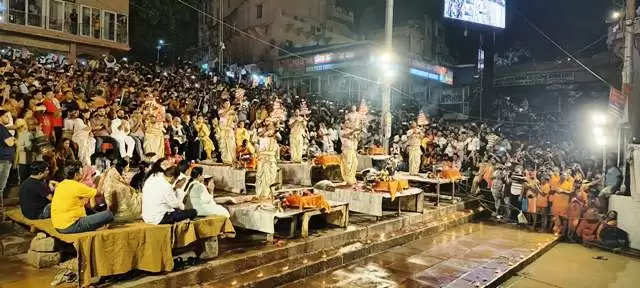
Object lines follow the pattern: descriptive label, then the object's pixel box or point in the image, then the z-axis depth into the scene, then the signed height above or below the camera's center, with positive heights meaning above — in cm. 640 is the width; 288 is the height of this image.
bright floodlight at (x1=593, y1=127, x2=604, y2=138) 1327 +48
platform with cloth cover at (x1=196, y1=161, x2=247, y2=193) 1180 -94
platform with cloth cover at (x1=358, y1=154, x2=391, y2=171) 1628 -65
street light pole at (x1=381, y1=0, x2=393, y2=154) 1552 +191
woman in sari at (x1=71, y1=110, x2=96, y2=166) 1010 -3
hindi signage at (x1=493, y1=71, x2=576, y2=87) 2675 +431
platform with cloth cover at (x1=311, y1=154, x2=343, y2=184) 1378 -79
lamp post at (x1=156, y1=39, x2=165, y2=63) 3082 +662
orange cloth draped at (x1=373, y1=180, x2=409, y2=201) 1077 -102
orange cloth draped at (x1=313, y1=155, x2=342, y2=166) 1381 -52
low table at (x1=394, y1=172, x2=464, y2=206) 1297 -103
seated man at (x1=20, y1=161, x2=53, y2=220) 684 -90
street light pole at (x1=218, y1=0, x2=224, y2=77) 3006 +522
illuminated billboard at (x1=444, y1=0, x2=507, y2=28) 2495 +780
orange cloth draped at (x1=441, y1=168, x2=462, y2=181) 1349 -86
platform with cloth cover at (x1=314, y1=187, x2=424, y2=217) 1054 -133
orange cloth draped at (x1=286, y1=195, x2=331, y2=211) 902 -118
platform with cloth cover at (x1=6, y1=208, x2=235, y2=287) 575 -143
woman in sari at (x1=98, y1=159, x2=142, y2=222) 704 -91
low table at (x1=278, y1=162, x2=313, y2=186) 1339 -91
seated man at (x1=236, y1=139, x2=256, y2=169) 1228 -39
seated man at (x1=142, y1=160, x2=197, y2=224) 662 -89
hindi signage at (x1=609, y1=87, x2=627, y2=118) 1281 +130
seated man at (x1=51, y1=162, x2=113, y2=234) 612 -97
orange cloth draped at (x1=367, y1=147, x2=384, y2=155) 1650 -25
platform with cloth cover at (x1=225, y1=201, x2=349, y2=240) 840 -142
